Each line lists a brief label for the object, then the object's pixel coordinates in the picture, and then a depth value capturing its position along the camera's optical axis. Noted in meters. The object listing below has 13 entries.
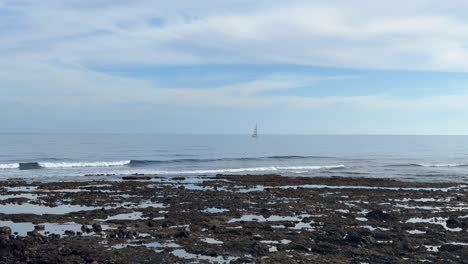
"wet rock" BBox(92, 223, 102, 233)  20.29
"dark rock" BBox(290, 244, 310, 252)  17.87
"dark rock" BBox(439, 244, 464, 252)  17.86
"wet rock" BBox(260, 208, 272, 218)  25.52
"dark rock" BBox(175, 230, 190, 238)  19.66
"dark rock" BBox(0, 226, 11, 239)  17.94
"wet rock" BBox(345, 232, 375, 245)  18.55
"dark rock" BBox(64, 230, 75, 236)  19.61
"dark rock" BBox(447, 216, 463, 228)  22.62
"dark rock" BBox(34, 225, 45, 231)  20.59
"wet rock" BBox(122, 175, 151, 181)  44.91
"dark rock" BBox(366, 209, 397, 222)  24.11
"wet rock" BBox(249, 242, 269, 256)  17.14
